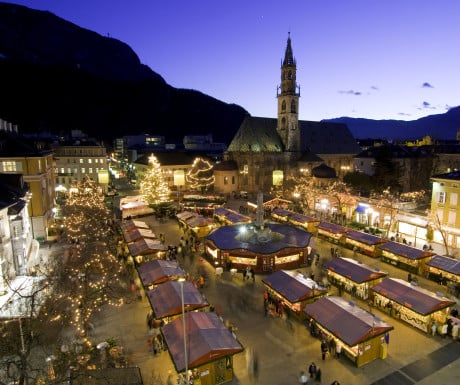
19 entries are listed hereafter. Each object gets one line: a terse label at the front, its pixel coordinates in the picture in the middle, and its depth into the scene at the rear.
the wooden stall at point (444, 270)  25.09
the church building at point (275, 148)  70.50
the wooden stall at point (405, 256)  28.28
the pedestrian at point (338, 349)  17.23
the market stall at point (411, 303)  19.31
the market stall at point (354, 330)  16.56
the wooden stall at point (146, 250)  29.56
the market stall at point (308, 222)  41.88
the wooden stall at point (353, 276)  23.97
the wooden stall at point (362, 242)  32.97
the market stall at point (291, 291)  21.25
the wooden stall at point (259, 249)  29.42
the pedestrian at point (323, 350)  17.17
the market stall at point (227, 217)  41.50
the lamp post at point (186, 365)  13.91
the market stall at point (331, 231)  36.78
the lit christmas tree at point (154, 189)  52.50
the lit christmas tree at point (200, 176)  69.62
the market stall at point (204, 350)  14.97
